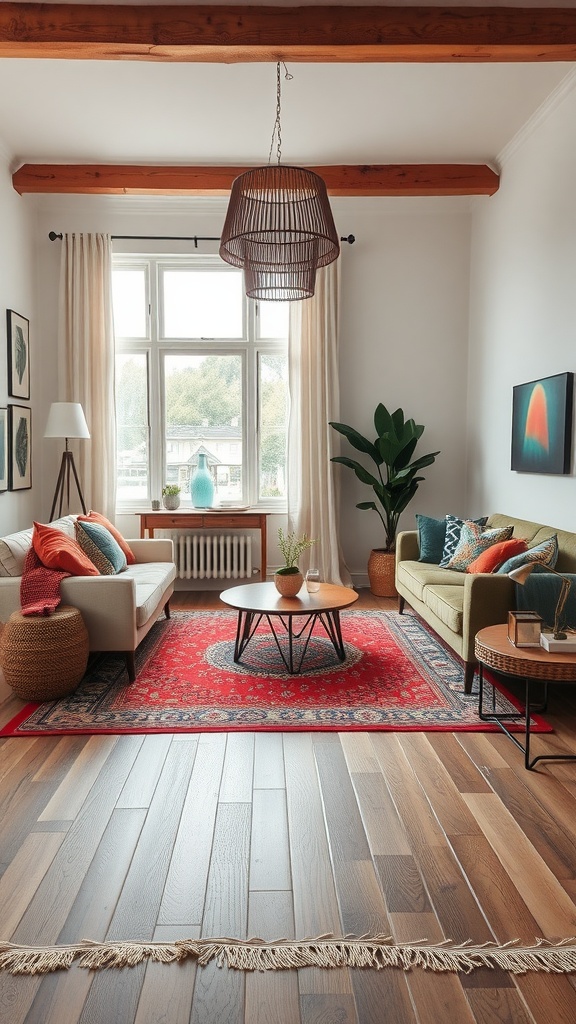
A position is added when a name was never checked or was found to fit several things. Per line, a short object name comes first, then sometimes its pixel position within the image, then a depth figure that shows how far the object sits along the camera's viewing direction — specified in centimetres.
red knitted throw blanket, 344
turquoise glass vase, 604
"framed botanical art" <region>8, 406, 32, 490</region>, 542
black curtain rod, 611
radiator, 617
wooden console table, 584
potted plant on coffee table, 394
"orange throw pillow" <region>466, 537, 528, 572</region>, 388
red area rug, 312
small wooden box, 285
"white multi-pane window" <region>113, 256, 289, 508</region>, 628
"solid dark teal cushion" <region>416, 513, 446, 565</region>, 507
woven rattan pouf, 327
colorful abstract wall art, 417
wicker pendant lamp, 334
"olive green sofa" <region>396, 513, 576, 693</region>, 344
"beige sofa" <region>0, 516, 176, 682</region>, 355
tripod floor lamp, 540
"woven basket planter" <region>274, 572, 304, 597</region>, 394
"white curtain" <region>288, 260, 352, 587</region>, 613
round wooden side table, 265
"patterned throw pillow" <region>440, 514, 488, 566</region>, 489
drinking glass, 412
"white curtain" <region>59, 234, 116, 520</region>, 603
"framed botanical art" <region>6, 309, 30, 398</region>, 541
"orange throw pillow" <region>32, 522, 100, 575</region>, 362
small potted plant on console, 599
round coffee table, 369
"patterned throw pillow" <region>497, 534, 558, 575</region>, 358
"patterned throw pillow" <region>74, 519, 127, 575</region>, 411
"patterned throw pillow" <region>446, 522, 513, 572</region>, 444
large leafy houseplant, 581
